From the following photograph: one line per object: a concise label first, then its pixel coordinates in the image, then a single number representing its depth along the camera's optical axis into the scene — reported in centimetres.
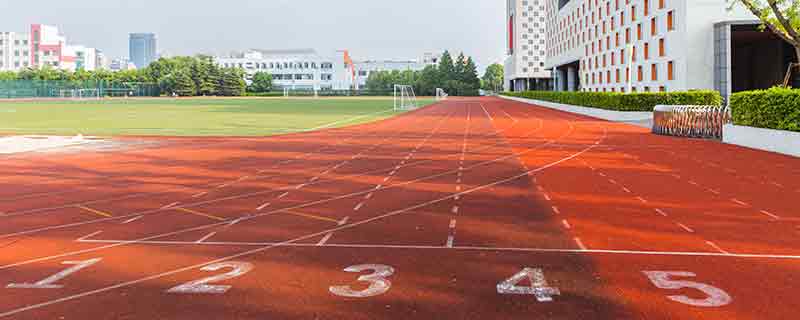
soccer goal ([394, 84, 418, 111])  6230
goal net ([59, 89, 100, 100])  10802
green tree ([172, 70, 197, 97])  12281
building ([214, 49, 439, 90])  16450
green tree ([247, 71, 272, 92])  14162
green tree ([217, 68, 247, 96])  12850
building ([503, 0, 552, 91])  13462
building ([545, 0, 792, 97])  4319
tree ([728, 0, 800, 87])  2209
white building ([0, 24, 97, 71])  16925
